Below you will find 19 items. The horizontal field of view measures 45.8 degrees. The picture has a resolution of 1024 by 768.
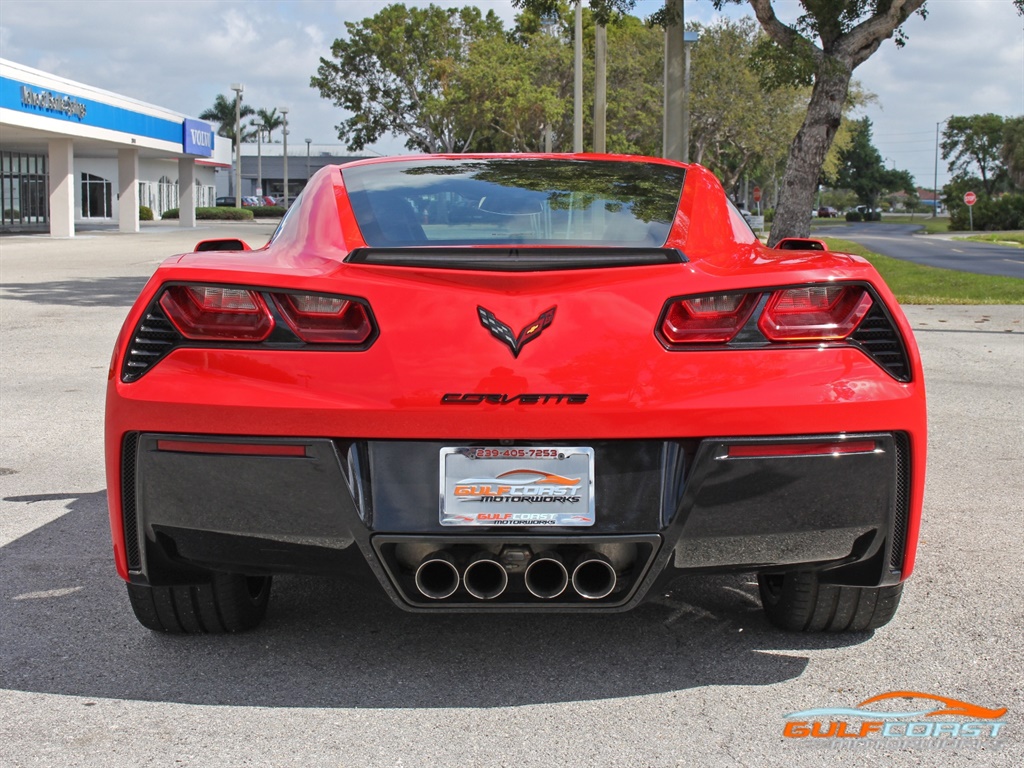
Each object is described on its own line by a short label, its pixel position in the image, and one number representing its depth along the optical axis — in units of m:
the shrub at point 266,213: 72.94
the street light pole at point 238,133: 62.09
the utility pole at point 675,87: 18.50
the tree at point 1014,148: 102.06
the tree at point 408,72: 53.53
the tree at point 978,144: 130.12
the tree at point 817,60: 16.97
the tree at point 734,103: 52.78
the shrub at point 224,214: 61.94
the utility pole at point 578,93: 28.82
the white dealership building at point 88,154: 37.56
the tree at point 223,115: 118.50
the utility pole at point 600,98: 25.62
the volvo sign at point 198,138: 55.08
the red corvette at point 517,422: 2.83
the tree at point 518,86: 50.69
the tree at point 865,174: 160.12
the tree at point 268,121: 127.62
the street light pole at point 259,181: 97.39
